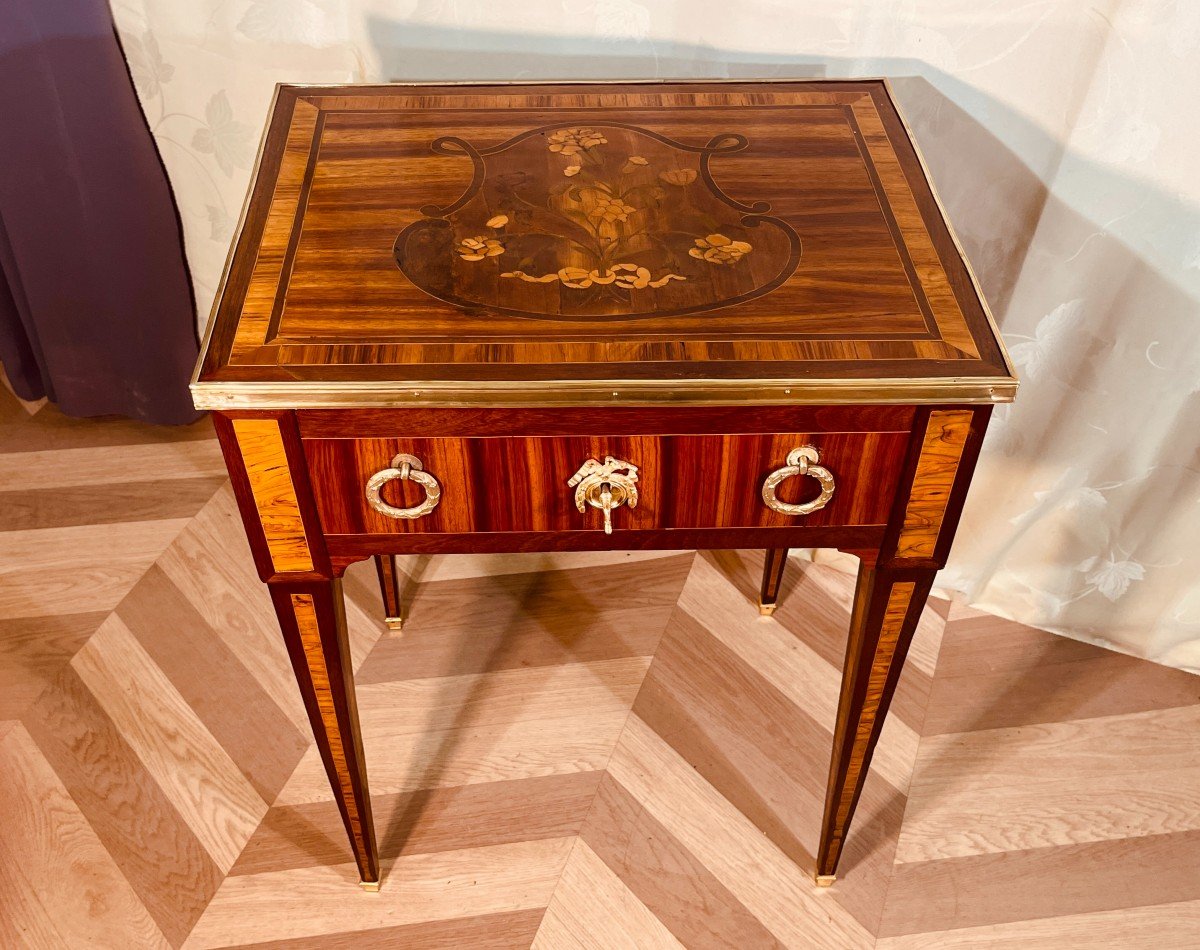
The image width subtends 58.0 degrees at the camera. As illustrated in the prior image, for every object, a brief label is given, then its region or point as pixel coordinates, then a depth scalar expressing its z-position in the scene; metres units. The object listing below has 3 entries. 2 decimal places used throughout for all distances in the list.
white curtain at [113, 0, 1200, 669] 1.08
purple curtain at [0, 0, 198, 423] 1.30
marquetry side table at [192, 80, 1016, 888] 0.75
